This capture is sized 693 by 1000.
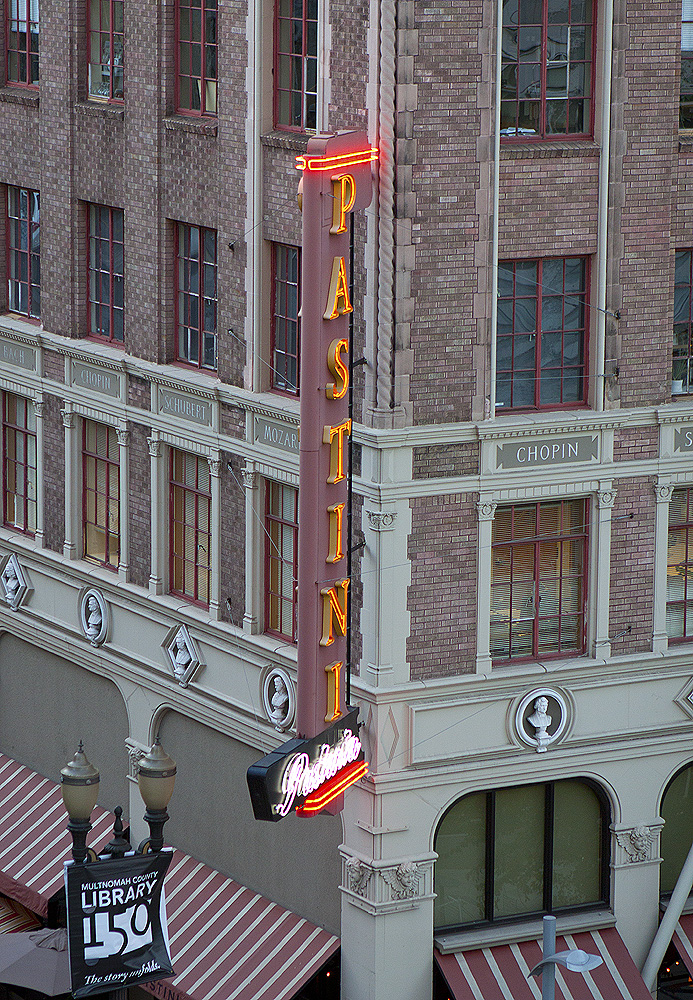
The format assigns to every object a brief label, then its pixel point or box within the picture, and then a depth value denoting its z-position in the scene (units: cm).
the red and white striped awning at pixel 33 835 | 3138
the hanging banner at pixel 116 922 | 2441
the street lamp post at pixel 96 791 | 2350
